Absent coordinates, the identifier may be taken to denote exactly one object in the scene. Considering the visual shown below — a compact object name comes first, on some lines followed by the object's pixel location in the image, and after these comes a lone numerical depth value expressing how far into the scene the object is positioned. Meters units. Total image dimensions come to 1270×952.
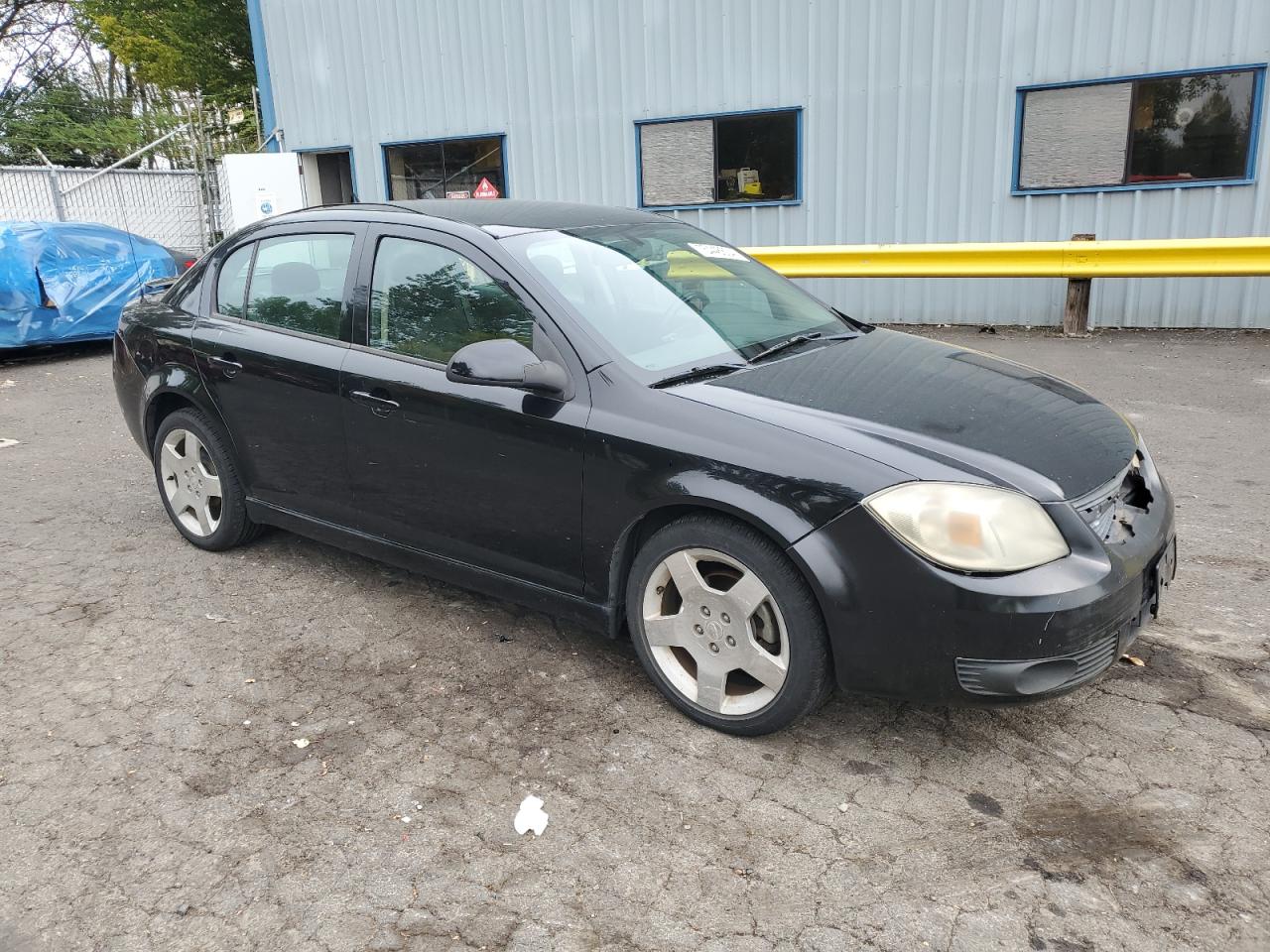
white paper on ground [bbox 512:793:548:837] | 2.78
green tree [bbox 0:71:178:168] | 32.81
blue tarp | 10.09
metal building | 9.76
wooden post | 10.05
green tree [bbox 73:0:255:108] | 30.56
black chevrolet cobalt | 2.76
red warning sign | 13.85
